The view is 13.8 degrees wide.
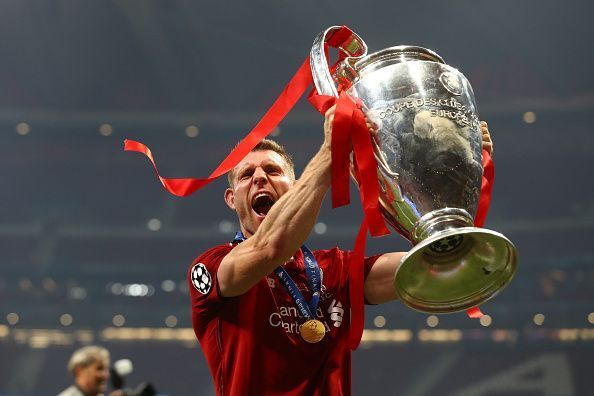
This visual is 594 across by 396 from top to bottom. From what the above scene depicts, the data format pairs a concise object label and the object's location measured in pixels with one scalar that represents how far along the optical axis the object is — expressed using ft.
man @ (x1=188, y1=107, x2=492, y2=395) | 20.47
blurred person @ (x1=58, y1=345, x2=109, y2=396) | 39.90
